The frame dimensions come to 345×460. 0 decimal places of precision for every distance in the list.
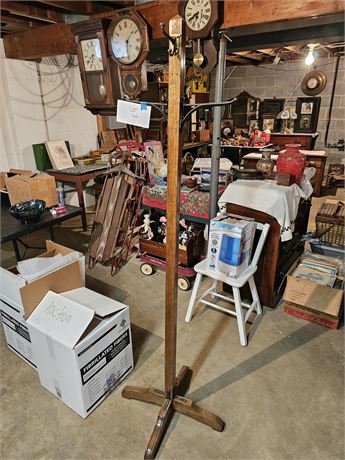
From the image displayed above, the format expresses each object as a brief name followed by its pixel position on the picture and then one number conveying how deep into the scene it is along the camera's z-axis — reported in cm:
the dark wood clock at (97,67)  260
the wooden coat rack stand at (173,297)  110
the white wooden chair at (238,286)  193
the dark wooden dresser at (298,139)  538
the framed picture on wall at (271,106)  573
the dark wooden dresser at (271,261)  215
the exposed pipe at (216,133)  215
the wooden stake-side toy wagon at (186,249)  259
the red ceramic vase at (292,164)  222
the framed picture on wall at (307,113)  539
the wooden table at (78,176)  369
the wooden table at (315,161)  495
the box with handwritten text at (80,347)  146
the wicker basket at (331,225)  263
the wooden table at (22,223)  241
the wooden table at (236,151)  555
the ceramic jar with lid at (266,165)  241
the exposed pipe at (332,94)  520
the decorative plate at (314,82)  534
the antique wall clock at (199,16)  205
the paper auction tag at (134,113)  136
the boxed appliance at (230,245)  188
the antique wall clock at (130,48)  240
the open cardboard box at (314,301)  209
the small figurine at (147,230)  286
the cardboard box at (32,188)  287
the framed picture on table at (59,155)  400
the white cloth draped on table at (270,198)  205
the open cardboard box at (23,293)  167
